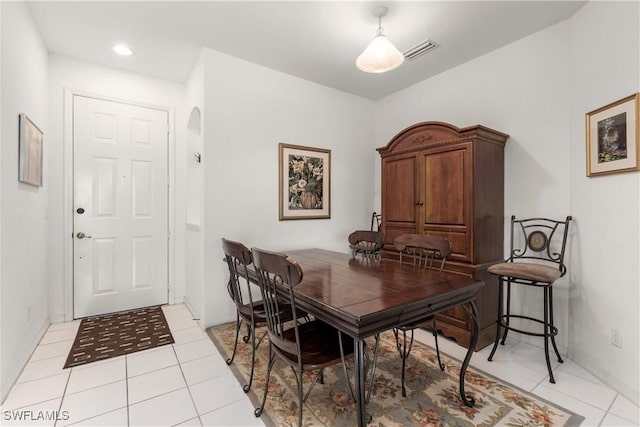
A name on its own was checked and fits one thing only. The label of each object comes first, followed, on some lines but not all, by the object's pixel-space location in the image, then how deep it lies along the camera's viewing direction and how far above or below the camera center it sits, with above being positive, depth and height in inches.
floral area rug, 65.1 -46.0
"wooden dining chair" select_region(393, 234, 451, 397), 75.6 -9.8
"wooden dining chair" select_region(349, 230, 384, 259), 106.6 -11.1
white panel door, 122.9 +2.7
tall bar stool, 85.4 -15.9
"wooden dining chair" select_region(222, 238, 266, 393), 73.5 -21.2
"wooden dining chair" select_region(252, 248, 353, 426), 55.5 -28.2
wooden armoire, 99.8 +5.5
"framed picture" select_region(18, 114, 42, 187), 84.0 +18.7
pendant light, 83.2 +45.3
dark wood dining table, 49.9 -16.7
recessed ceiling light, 111.9 +63.9
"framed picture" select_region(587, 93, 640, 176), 74.3 +21.2
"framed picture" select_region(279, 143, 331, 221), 135.0 +15.1
